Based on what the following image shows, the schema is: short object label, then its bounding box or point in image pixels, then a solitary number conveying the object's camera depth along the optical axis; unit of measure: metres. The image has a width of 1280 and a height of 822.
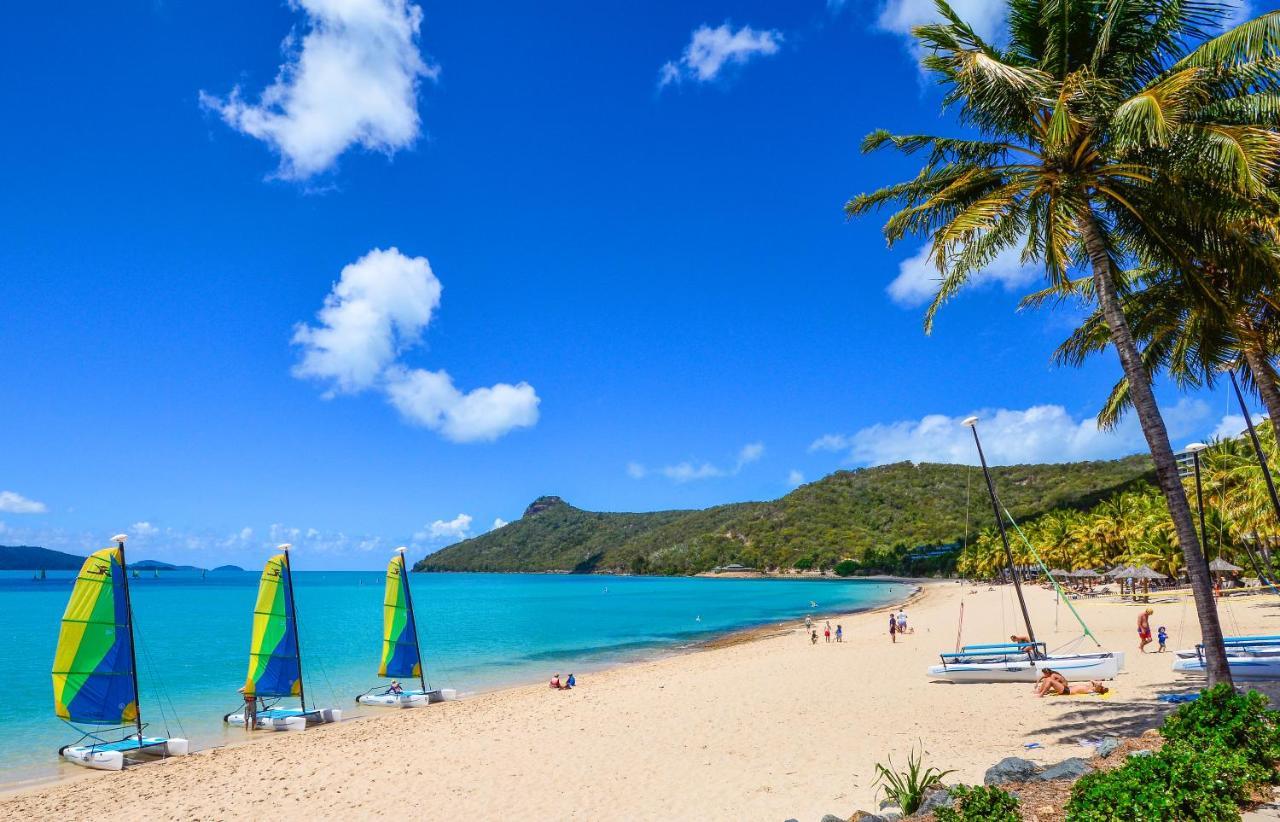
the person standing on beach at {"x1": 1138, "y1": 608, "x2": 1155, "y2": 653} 23.05
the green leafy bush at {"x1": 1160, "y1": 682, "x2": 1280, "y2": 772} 7.41
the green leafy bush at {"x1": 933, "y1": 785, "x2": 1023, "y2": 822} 6.34
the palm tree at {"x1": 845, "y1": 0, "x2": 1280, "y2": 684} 9.05
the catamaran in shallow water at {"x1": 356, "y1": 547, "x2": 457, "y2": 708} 27.05
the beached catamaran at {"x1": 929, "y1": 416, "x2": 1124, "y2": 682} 18.39
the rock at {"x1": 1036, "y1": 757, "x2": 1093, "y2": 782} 8.35
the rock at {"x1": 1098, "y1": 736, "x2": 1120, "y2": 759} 9.40
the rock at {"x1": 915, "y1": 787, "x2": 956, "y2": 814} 8.01
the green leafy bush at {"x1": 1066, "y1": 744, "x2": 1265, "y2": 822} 5.77
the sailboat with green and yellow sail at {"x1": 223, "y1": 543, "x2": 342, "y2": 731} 22.84
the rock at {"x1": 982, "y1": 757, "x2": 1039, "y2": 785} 8.71
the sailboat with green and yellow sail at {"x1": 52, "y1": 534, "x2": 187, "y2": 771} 17.77
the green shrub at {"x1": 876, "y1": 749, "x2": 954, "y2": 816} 8.40
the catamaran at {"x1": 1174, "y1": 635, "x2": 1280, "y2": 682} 15.85
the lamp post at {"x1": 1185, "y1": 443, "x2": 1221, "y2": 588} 17.11
